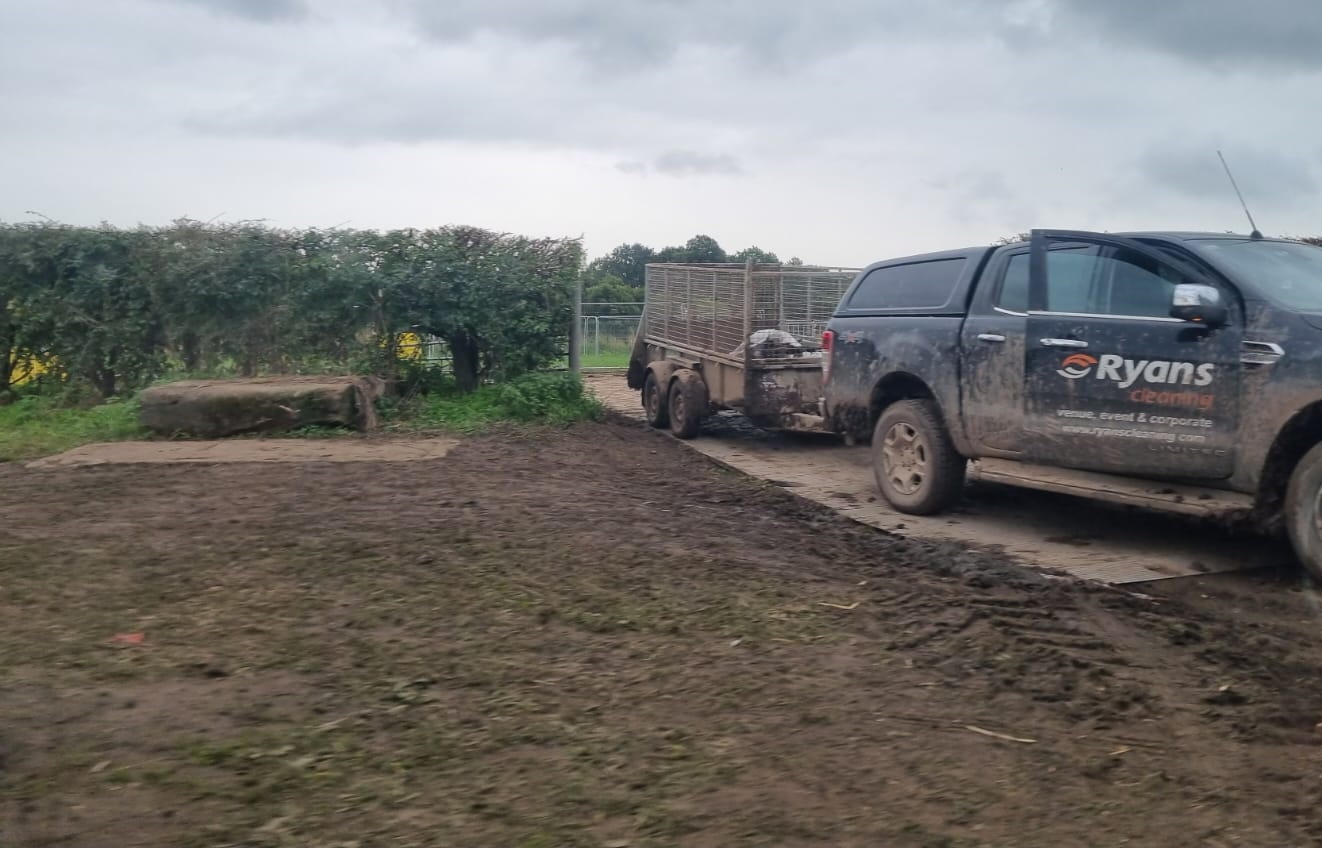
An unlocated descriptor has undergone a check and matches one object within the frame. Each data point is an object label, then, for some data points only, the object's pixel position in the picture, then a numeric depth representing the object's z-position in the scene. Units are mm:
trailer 12391
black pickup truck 6469
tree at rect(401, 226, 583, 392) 14711
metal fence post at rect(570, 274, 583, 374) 15656
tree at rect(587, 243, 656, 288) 54031
